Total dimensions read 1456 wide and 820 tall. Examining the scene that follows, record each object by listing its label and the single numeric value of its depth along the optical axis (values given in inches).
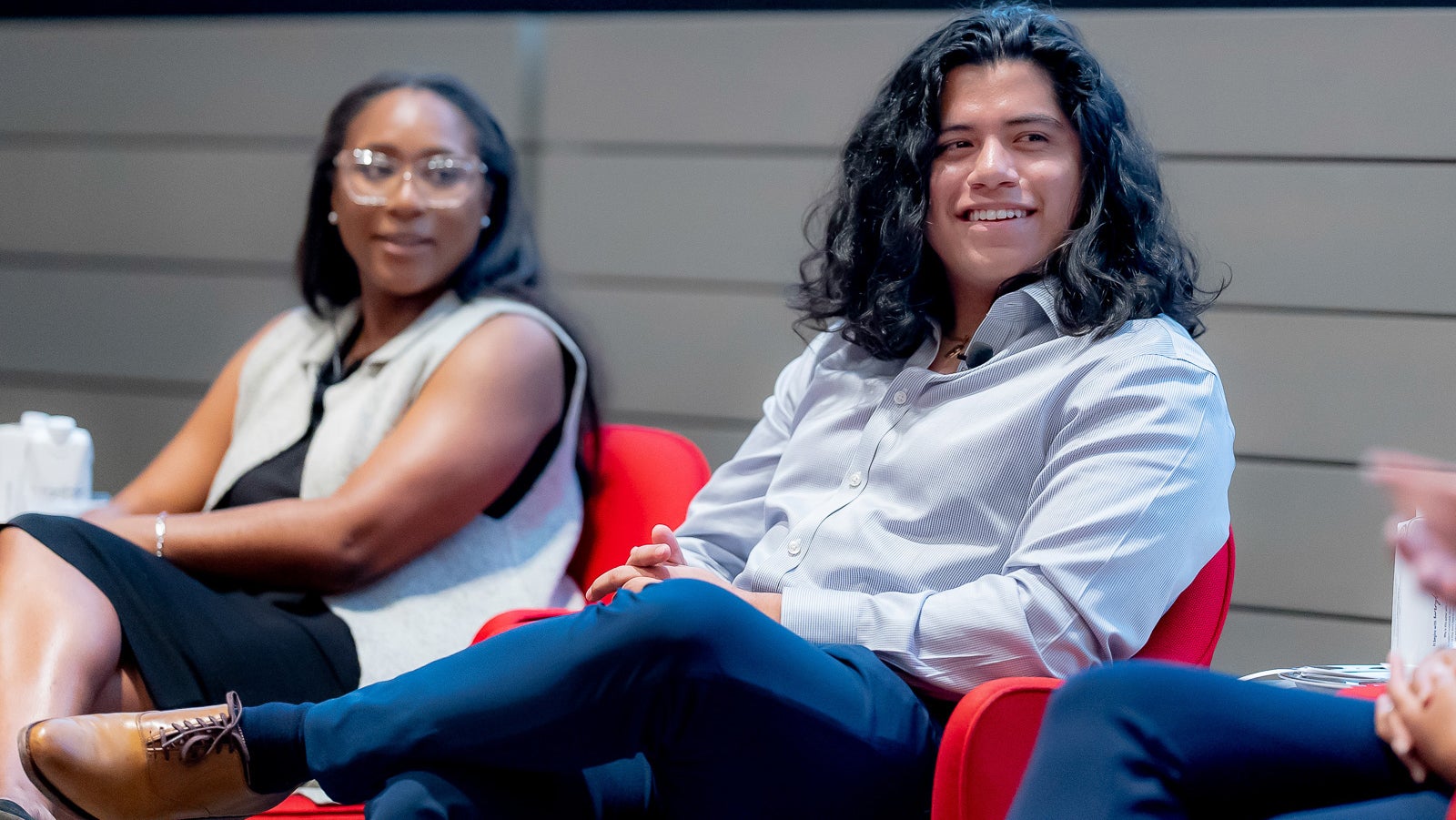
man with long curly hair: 134.5
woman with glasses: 145.4
